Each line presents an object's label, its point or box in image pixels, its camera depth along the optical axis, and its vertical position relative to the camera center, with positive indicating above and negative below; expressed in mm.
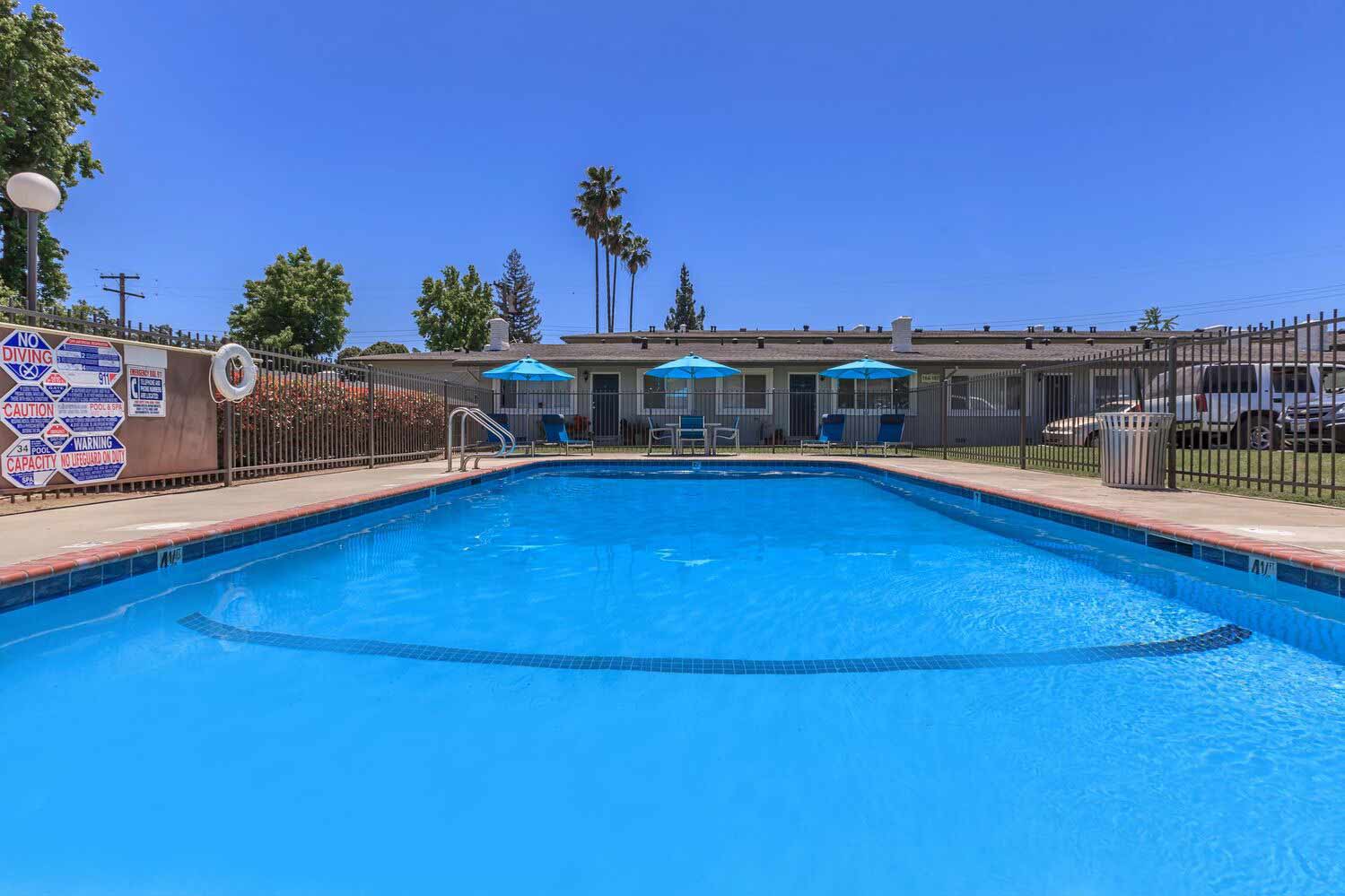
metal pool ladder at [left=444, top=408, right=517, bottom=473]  10598 +263
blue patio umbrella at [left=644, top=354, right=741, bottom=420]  13852 +1630
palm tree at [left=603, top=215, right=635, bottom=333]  34062 +11112
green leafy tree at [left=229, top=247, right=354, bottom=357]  31312 +6673
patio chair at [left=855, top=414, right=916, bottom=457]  14273 +327
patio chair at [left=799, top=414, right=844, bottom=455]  15000 +277
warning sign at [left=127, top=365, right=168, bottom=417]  6836 +552
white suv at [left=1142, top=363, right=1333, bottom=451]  10383 +783
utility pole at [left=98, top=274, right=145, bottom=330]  29128 +7031
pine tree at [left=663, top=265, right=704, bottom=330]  61125 +12942
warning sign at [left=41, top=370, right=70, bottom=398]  5926 +537
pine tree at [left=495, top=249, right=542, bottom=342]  57594 +12828
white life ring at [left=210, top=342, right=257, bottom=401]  7480 +820
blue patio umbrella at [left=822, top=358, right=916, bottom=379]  14000 +1606
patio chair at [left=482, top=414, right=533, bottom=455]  15987 +41
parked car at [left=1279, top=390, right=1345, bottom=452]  10000 +369
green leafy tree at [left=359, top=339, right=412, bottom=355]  47938 +7377
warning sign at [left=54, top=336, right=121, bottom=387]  6113 +788
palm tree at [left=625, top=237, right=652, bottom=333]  37188 +10968
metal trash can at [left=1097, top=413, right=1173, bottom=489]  7477 -65
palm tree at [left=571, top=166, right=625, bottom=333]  32844 +12516
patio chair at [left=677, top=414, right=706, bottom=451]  13952 +271
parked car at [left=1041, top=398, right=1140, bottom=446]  11845 +257
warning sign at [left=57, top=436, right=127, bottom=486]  6230 -166
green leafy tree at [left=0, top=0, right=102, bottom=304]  15352 +8295
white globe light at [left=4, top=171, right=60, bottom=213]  6461 +2540
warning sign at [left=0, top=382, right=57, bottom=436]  5602 +288
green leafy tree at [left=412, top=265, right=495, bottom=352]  35969 +7416
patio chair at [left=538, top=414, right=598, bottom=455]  14531 +219
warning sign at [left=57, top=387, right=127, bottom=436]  6129 +310
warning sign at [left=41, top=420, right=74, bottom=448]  5977 +74
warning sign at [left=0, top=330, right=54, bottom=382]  5562 +764
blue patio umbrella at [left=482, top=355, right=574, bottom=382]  13695 +1501
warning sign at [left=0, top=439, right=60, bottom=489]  5668 -190
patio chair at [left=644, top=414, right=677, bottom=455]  17378 +122
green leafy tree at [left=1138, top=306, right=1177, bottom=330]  55969 +10781
